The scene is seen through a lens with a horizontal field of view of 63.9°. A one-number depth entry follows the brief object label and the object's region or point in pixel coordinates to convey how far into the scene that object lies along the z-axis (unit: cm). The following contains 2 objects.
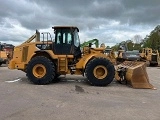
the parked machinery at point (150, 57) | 1493
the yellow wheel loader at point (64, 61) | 558
